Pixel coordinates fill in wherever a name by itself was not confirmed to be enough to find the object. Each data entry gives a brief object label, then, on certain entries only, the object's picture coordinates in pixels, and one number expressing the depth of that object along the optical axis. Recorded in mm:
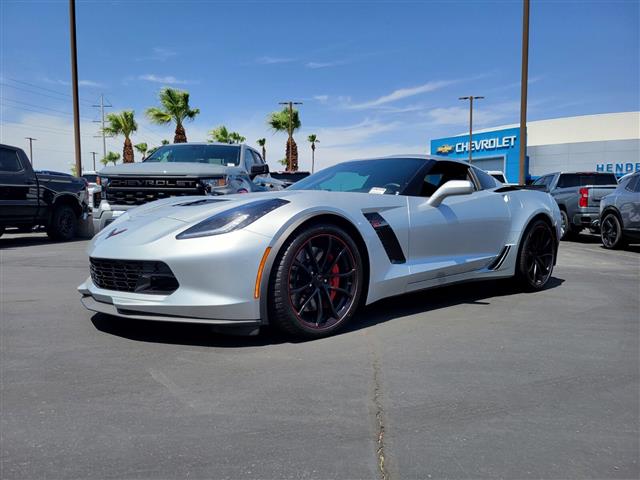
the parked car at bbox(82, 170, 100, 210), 20484
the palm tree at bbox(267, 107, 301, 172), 45375
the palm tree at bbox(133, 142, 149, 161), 90812
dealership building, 35969
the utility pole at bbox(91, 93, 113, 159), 61422
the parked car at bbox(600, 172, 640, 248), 9578
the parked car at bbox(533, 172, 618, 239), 11789
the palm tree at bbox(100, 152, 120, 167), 95219
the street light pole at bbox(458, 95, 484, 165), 41250
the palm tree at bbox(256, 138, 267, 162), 78450
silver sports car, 3205
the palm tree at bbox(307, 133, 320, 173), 84312
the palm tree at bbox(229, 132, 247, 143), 59047
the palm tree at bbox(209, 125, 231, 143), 54688
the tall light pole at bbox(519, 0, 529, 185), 17109
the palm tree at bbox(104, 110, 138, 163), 47094
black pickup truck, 9594
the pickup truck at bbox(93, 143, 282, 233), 7078
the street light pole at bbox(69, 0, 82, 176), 19047
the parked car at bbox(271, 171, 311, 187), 21231
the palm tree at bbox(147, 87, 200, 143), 34875
